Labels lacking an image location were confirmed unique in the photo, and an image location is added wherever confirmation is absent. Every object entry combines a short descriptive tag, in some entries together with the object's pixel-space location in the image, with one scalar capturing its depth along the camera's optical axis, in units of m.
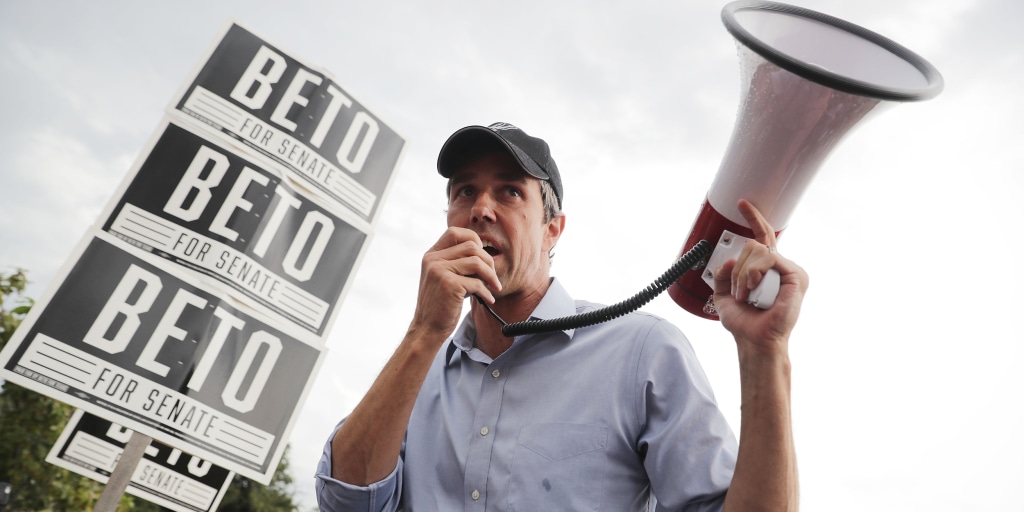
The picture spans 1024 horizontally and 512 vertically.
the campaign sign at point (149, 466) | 2.58
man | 1.18
